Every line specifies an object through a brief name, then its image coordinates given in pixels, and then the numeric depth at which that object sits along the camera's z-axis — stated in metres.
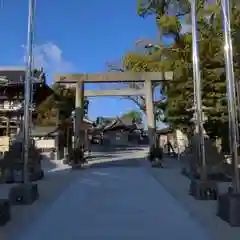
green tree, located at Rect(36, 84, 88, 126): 20.63
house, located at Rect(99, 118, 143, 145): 41.27
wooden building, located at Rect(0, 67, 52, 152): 18.86
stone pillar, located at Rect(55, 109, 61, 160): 17.60
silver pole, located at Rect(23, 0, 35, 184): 6.76
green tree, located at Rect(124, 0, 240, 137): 13.33
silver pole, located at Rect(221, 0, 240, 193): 4.75
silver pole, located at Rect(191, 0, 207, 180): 6.98
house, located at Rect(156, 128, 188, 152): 21.43
